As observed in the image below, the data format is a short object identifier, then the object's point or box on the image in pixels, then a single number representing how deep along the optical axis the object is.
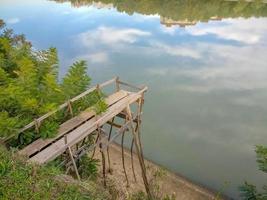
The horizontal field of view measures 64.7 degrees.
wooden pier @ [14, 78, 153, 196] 4.55
